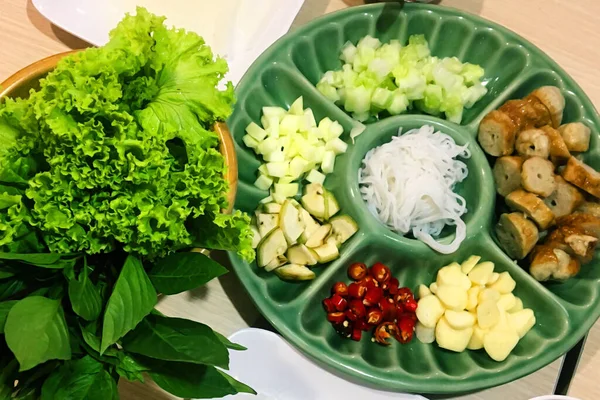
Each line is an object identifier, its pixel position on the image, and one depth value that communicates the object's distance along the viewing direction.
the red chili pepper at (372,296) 0.69
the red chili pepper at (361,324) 0.68
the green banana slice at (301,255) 0.69
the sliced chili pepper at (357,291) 0.69
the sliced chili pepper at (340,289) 0.69
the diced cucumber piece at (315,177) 0.72
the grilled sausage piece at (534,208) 0.70
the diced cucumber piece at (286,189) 0.71
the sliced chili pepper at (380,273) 0.70
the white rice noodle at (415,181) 0.73
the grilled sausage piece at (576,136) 0.71
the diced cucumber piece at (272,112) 0.72
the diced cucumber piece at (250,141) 0.72
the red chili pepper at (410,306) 0.69
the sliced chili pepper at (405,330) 0.68
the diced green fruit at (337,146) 0.72
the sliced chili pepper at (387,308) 0.69
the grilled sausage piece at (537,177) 0.70
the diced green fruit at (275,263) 0.68
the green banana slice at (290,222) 0.69
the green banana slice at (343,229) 0.70
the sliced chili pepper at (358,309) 0.68
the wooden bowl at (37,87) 0.60
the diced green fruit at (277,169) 0.71
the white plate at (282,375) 0.66
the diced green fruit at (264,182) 0.72
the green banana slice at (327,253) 0.69
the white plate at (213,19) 0.71
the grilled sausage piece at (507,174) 0.71
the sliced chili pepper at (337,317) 0.68
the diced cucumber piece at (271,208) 0.70
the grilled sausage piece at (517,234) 0.69
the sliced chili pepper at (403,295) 0.69
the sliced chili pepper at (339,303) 0.69
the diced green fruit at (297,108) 0.73
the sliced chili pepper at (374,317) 0.68
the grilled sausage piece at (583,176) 0.70
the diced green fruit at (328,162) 0.72
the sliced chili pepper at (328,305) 0.69
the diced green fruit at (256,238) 0.68
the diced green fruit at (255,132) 0.71
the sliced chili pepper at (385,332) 0.68
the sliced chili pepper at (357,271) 0.70
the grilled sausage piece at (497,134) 0.71
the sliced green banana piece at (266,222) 0.69
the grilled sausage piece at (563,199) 0.71
